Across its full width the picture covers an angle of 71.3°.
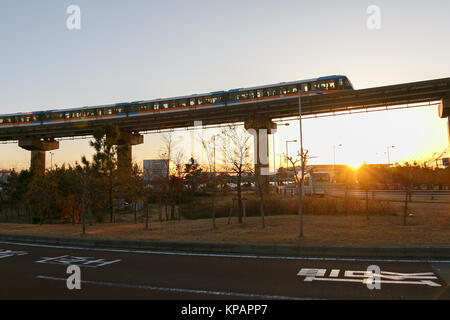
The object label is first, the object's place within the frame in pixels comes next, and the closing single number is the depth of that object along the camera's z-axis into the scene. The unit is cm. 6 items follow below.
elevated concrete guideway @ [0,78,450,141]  3466
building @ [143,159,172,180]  2675
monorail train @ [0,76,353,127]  3525
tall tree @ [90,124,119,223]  2314
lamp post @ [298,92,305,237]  1236
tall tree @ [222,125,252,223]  1756
